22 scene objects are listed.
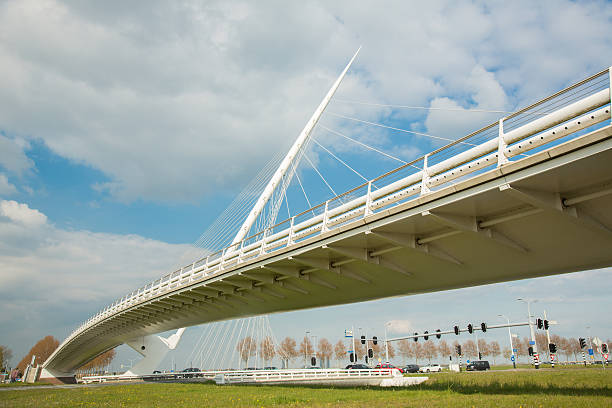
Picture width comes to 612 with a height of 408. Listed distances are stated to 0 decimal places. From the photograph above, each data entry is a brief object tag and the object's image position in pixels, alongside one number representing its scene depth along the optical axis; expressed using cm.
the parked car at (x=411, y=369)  5310
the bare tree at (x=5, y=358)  10934
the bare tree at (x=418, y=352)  10662
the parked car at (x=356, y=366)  4918
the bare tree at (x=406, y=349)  10800
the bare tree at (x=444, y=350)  10612
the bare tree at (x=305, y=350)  9838
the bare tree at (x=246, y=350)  7324
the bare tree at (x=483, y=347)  10775
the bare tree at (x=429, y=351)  10588
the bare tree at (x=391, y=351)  9436
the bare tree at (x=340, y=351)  10469
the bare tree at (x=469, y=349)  10579
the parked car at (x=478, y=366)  5008
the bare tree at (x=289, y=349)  9823
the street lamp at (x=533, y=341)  4382
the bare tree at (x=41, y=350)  12494
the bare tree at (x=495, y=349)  10731
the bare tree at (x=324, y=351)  10590
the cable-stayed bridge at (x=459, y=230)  958
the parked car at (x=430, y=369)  5512
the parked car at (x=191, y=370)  4121
